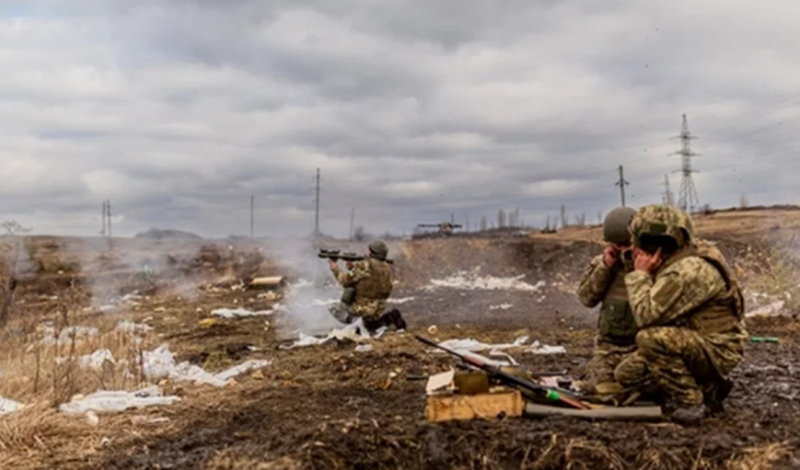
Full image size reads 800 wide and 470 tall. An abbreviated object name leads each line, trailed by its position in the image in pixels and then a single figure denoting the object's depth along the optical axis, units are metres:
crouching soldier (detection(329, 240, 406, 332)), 12.01
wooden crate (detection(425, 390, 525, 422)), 4.94
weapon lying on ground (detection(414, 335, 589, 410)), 5.18
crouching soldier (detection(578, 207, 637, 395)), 6.17
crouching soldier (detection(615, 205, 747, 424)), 5.12
